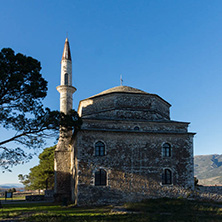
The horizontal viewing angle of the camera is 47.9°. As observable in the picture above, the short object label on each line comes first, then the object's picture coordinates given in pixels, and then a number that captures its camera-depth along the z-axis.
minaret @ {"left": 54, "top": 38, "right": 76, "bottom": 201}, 22.14
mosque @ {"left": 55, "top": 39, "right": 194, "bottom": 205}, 18.56
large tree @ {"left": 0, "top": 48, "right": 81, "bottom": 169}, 15.65
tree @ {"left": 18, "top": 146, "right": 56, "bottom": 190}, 35.38
